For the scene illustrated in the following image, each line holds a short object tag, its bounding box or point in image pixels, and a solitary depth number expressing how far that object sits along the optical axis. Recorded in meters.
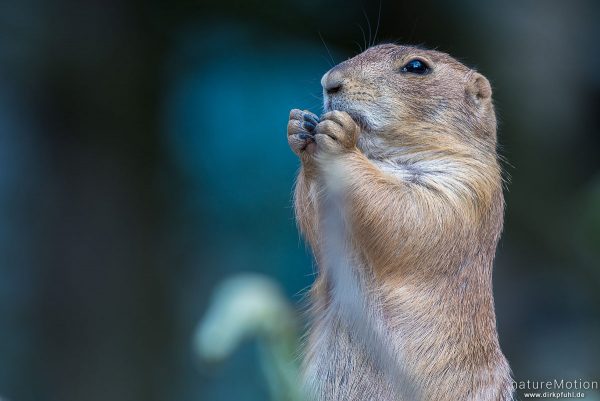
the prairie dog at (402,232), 6.76
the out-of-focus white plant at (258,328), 4.69
